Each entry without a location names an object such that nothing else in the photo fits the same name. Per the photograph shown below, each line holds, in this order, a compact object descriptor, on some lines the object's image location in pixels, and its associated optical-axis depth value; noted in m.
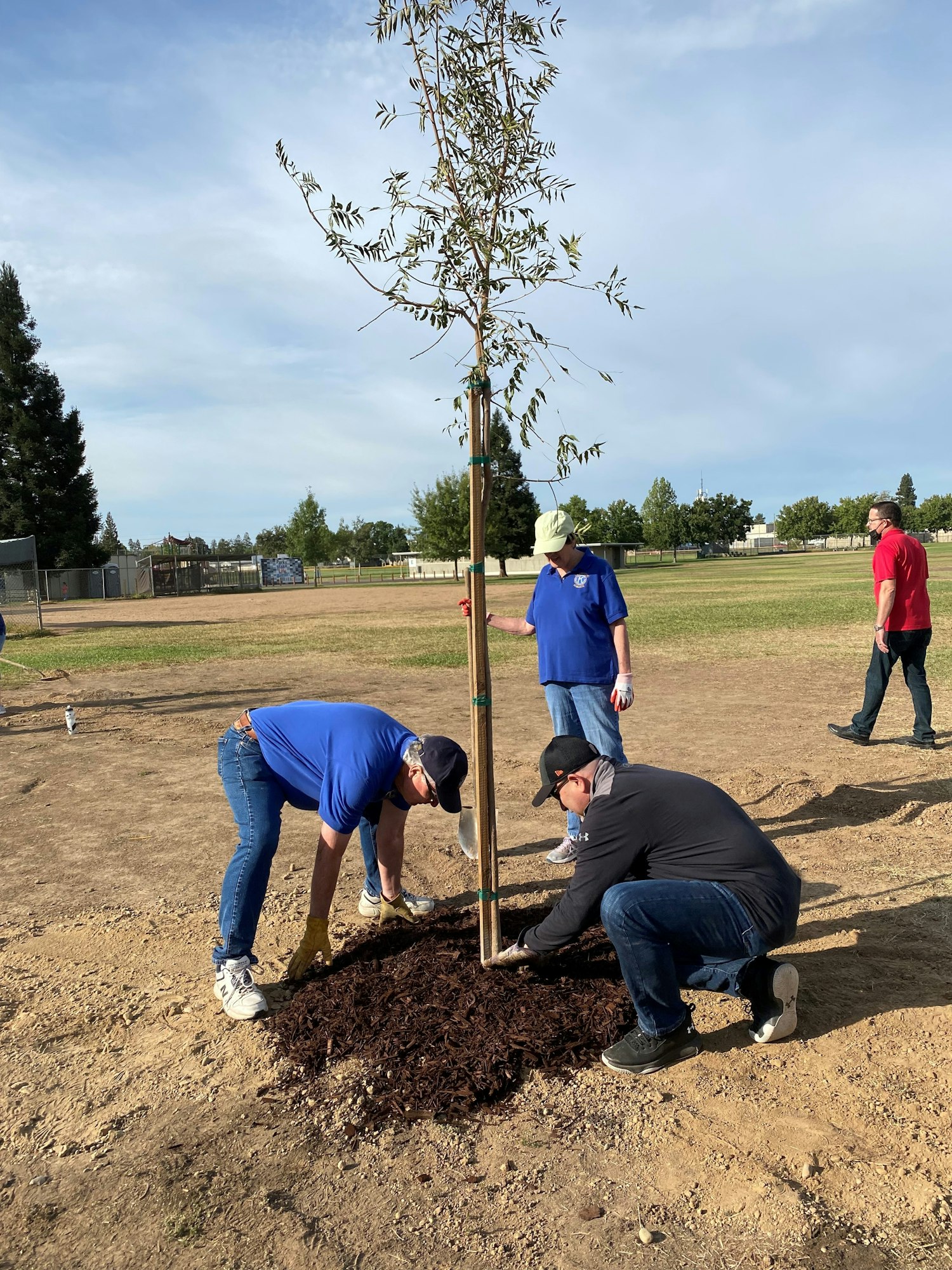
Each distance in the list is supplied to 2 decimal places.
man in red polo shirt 8.03
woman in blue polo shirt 5.16
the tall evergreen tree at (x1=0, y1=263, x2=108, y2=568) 53.50
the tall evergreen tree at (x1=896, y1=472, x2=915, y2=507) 189.88
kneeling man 3.19
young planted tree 3.59
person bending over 3.50
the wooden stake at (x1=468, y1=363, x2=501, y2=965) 3.64
